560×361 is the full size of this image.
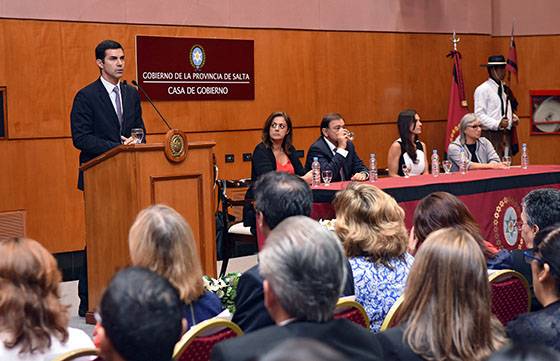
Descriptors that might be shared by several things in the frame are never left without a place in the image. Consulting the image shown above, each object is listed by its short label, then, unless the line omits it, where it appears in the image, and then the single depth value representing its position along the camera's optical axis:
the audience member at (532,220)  4.14
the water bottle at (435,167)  8.13
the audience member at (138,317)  2.11
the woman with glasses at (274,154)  7.86
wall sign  9.44
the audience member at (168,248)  3.20
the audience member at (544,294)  2.81
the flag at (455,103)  11.69
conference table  7.13
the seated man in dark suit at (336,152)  7.91
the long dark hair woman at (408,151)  8.59
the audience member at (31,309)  2.81
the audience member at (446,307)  2.66
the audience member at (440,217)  3.96
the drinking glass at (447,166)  8.30
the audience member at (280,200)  3.54
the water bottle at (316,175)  7.23
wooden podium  5.82
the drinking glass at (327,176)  7.22
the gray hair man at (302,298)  2.28
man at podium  6.39
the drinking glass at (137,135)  6.00
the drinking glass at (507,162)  8.68
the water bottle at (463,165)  8.34
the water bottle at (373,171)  7.63
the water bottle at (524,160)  8.59
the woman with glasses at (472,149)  8.76
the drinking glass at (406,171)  8.08
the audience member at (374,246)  3.89
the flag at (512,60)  11.95
